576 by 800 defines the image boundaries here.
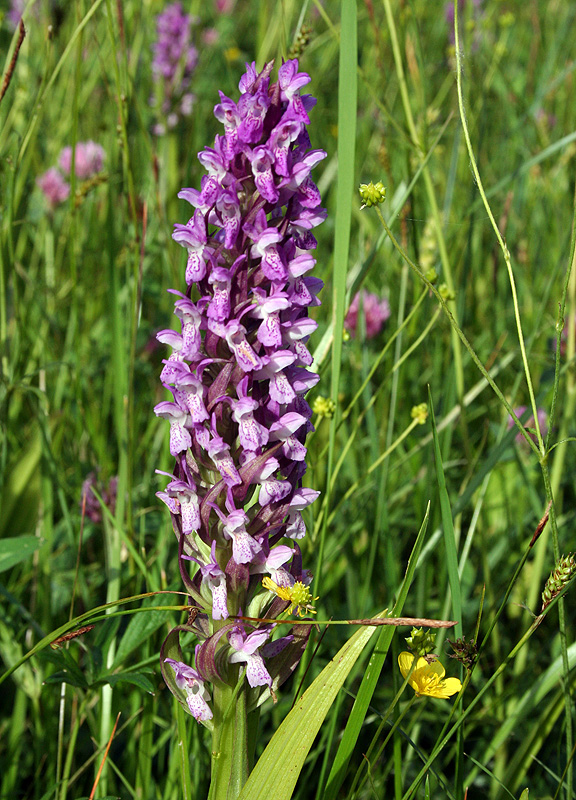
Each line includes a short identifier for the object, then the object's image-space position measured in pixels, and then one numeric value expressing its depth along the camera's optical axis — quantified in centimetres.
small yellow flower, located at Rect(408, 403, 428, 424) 84
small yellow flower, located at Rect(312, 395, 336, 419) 81
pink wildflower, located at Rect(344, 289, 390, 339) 115
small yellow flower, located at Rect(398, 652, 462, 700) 73
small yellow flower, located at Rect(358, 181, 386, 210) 75
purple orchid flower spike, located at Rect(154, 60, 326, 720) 71
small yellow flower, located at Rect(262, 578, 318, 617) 70
